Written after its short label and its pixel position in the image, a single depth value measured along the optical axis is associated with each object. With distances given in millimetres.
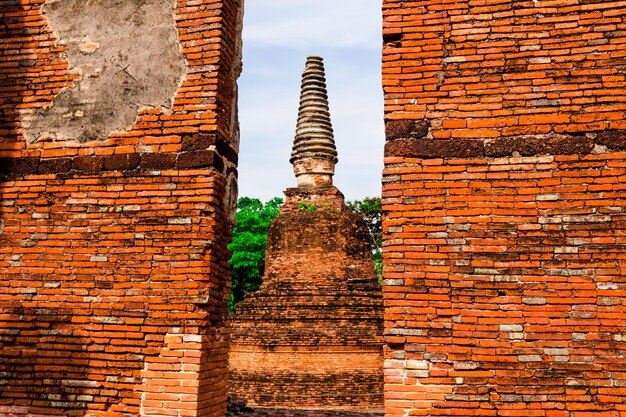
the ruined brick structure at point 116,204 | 5234
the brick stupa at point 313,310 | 13570
